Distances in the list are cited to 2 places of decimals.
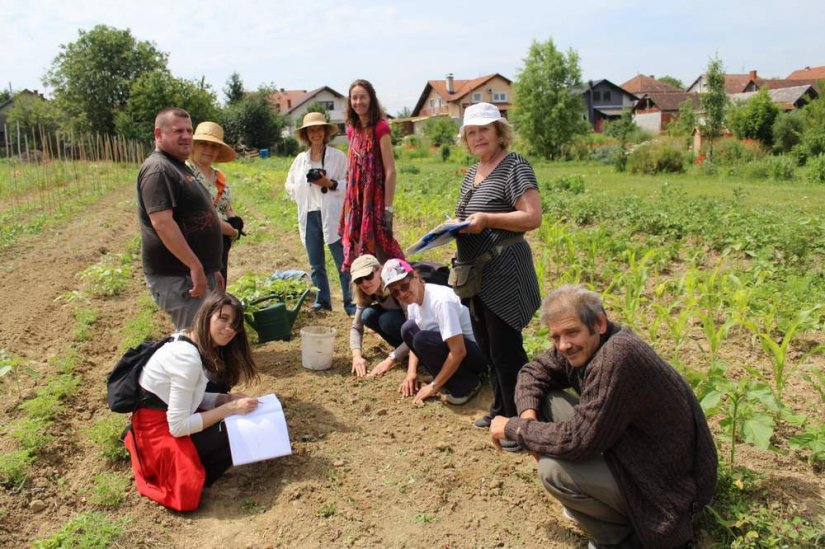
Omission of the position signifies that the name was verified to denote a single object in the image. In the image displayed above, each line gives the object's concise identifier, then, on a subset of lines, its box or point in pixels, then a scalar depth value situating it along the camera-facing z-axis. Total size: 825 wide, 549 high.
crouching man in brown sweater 2.11
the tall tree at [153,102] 40.00
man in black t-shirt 3.28
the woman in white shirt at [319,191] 5.20
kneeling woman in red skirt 2.81
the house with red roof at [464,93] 58.59
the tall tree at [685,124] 30.11
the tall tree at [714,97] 24.83
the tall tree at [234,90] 52.66
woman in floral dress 4.69
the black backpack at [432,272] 4.12
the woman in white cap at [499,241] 2.88
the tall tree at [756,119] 29.53
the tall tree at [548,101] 35.12
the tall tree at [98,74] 45.91
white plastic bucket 4.23
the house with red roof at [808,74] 60.44
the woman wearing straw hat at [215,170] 4.52
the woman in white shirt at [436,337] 3.49
